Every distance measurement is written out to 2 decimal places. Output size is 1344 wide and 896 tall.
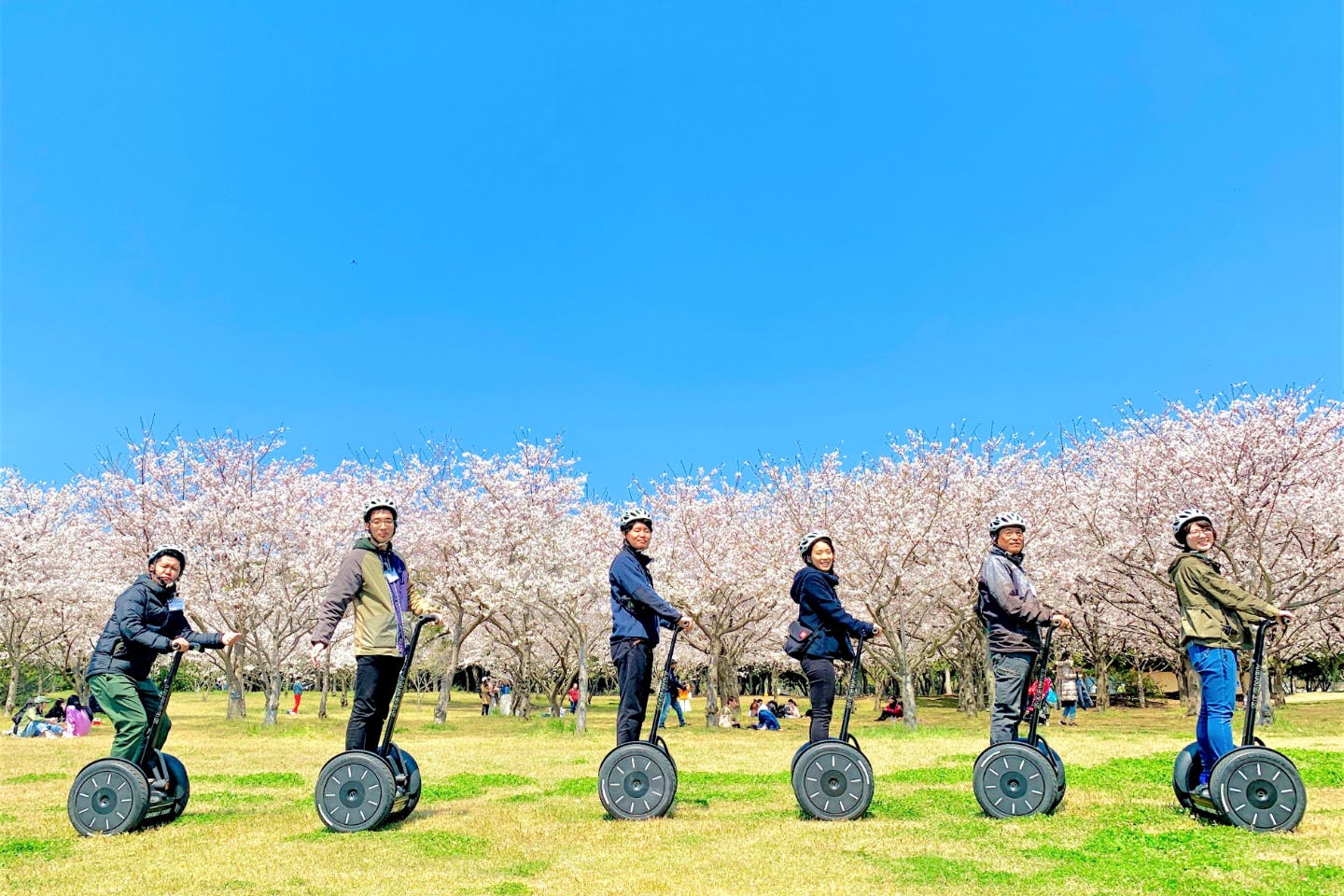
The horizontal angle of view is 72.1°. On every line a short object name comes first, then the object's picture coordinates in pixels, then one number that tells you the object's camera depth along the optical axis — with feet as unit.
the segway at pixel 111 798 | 21.98
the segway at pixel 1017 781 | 22.16
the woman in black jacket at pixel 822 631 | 24.03
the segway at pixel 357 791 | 21.68
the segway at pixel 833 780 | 22.48
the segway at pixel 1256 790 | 20.12
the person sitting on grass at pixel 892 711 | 108.17
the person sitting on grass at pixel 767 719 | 87.88
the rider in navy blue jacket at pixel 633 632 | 24.08
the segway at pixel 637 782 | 22.79
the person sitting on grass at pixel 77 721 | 73.82
